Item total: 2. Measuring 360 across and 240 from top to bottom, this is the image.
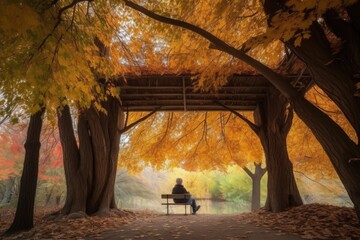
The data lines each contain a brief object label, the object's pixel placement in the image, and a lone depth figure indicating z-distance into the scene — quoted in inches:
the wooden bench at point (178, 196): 455.2
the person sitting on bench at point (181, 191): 485.7
